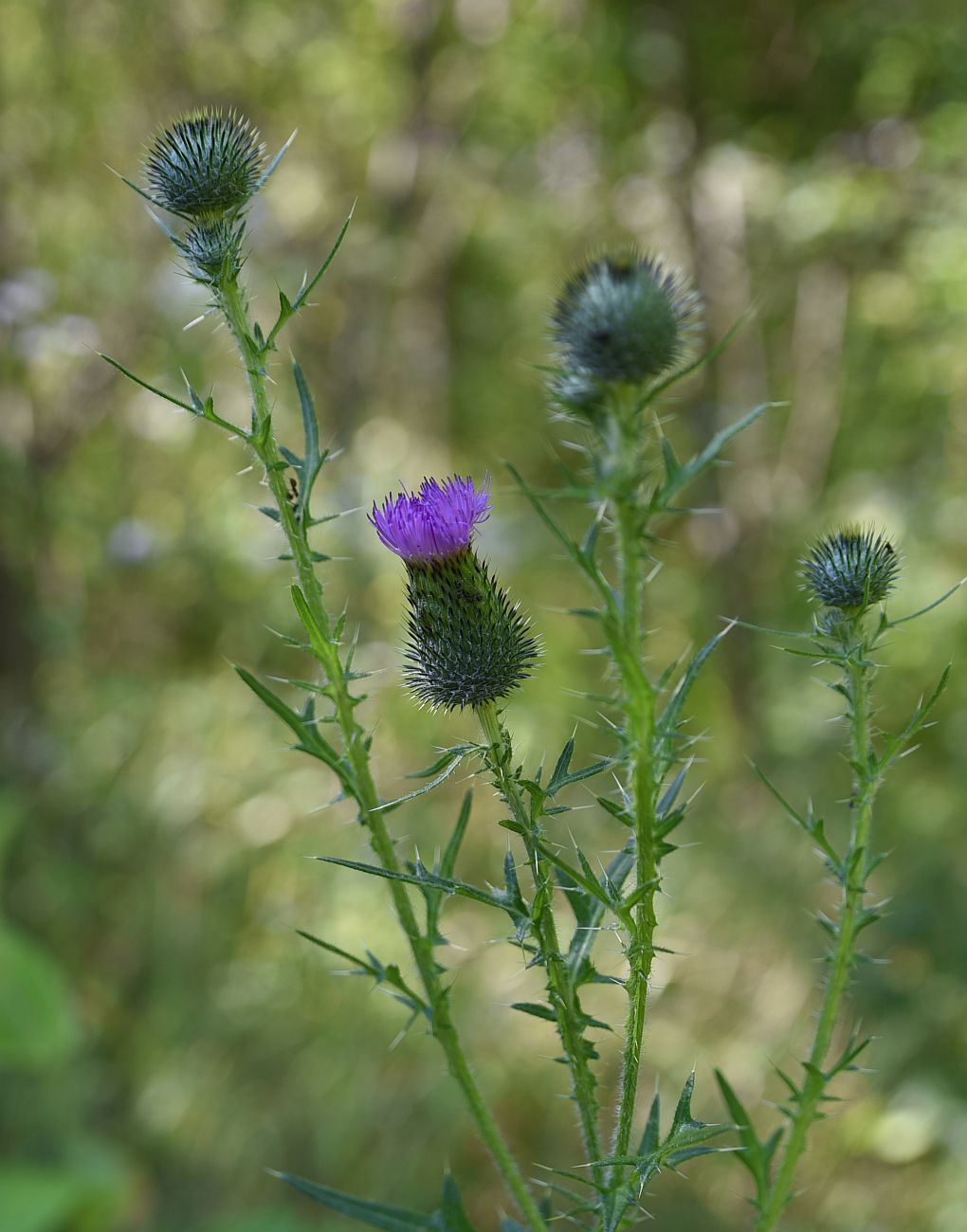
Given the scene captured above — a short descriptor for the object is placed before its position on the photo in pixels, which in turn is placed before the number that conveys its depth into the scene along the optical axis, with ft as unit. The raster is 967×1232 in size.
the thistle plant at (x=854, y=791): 1.78
